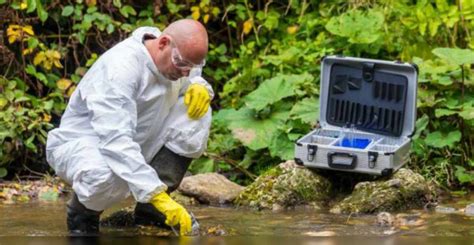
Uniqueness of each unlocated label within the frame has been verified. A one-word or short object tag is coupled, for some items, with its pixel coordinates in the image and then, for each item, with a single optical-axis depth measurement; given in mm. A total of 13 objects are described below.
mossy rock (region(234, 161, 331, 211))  11197
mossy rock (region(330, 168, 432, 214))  10757
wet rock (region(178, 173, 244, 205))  11559
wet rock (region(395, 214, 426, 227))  9800
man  8152
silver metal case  11145
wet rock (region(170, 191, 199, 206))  11501
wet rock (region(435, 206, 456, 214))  10725
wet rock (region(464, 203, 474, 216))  10521
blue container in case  11572
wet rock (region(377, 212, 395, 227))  9827
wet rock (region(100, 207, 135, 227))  9600
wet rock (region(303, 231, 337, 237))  9083
